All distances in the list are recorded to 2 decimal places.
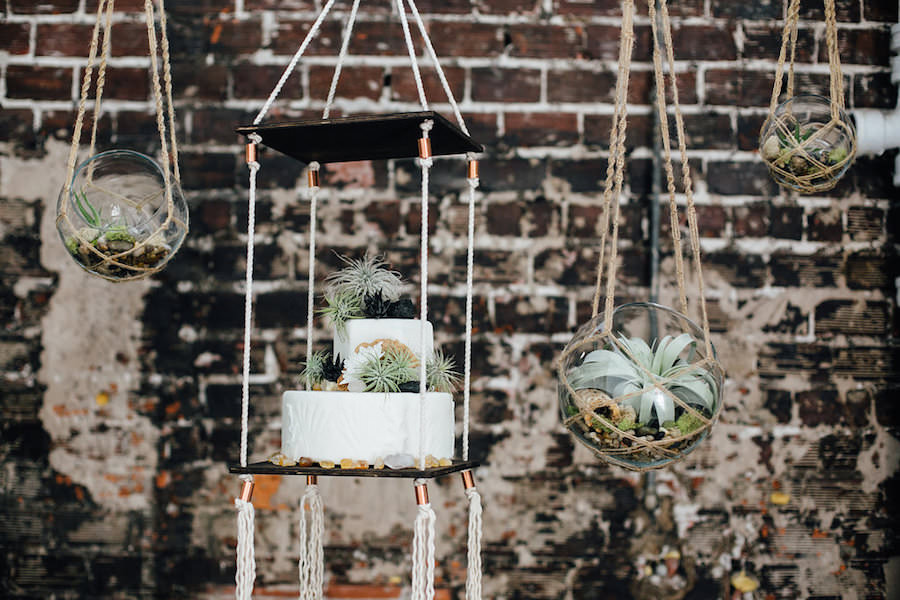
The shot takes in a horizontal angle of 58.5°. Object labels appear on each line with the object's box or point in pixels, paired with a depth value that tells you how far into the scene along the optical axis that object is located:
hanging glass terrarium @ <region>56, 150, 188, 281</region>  1.17
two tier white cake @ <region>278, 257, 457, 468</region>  1.04
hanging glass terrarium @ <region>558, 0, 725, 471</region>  0.99
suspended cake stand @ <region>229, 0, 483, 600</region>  0.99
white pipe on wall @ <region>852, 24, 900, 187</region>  1.54
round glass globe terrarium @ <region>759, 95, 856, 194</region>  1.26
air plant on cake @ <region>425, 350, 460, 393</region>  1.13
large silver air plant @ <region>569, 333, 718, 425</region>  0.99
